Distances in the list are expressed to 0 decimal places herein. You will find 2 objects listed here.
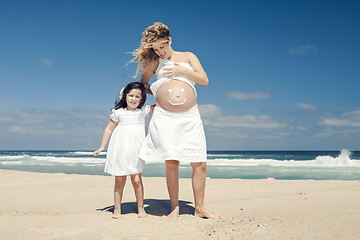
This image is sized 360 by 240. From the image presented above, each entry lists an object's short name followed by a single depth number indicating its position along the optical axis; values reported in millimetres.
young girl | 3797
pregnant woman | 3686
